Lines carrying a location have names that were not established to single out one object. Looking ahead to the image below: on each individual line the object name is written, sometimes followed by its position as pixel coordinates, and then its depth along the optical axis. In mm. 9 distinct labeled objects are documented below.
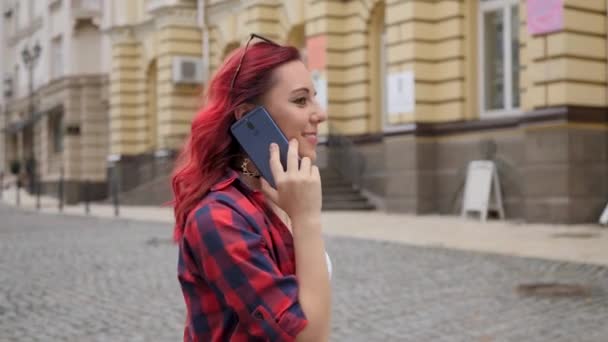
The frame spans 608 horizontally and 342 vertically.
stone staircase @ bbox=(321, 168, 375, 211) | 18938
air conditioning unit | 26250
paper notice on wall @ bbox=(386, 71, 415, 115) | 17188
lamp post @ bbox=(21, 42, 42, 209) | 35000
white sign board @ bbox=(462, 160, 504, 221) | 15414
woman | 1598
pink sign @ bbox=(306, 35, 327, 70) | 20188
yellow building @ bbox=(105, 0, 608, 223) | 13938
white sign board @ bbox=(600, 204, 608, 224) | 13234
